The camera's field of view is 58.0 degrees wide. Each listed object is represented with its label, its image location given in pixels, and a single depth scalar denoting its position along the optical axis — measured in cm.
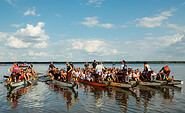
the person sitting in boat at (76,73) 2814
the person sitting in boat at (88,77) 2410
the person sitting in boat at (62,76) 2242
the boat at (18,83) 1960
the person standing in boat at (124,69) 1970
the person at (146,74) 2214
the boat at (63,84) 1927
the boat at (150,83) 2169
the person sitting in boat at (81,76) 2679
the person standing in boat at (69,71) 2054
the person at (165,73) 2402
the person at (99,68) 2156
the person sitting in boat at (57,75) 2371
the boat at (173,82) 2243
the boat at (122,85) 1842
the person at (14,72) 2085
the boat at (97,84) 2044
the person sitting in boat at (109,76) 2126
